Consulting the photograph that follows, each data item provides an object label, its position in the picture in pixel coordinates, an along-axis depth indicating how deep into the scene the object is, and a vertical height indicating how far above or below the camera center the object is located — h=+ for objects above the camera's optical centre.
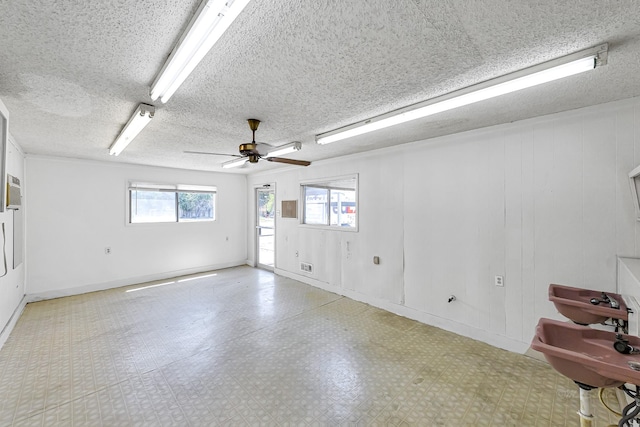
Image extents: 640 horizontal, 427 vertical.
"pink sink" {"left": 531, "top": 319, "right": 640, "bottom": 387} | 1.20 -0.72
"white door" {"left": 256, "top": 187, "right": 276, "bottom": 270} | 6.56 -0.34
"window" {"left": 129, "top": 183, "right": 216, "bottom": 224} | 5.45 +0.24
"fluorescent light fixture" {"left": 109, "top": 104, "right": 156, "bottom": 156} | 2.27 +0.84
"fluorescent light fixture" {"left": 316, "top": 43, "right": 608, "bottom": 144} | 1.53 +0.83
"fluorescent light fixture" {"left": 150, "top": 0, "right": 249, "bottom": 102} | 1.08 +0.82
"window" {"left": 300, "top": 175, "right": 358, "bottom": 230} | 4.76 +0.21
